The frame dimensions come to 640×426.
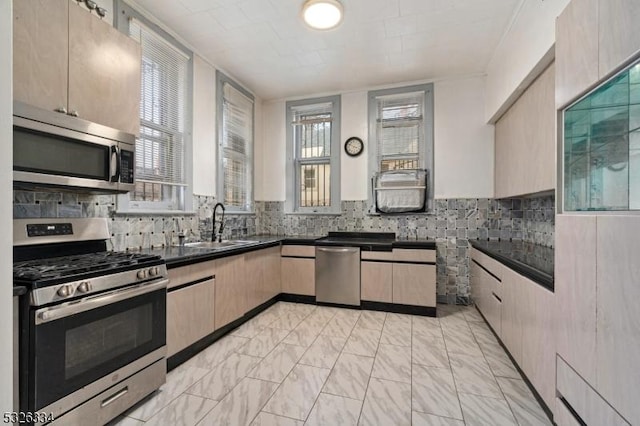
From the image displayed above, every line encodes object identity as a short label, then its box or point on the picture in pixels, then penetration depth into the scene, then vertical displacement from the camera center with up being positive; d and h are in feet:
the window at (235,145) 12.07 +2.95
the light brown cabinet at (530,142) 6.95 +1.98
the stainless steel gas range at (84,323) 4.28 -1.87
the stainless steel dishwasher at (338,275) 11.82 -2.54
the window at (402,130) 12.91 +3.67
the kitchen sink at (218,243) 10.02 -1.12
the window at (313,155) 14.11 +2.75
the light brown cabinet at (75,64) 5.05 +2.87
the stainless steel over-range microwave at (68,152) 4.98 +1.13
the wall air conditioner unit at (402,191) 12.67 +0.90
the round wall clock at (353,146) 13.70 +3.04
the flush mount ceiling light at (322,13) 7.79 +5.36
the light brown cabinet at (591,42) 3.59 +2.36
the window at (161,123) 8.57 +2.80
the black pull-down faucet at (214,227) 10.95 -0.58
